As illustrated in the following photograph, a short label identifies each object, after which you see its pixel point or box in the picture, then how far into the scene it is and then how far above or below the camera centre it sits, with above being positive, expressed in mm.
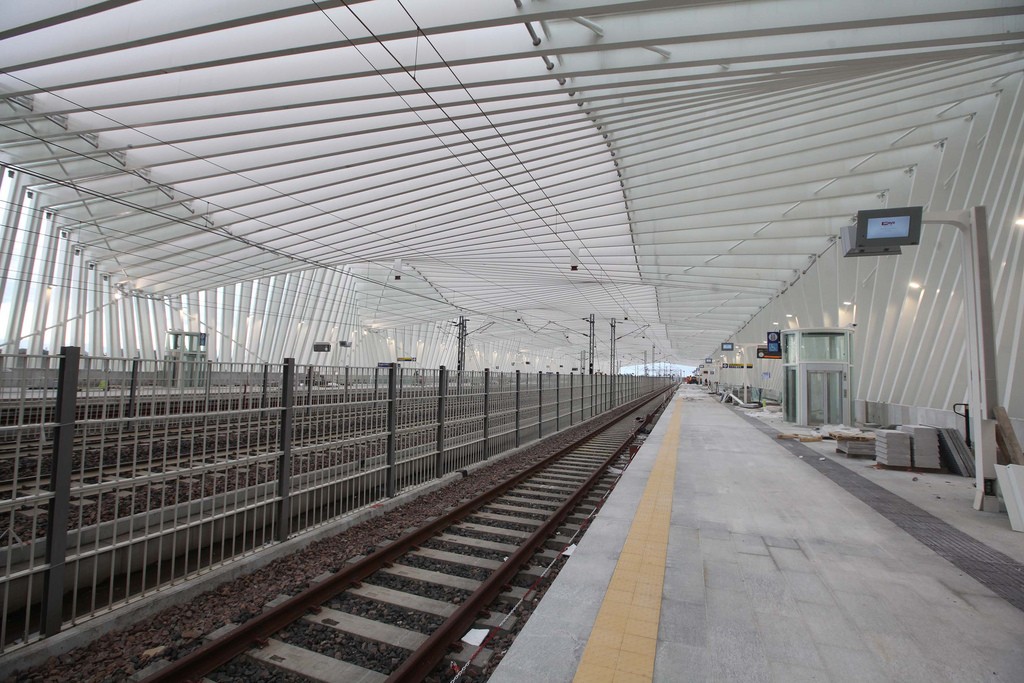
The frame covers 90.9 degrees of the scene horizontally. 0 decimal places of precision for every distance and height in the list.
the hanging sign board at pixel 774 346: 22872 +1469
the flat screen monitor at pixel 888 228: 6855 +2108
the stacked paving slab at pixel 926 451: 9414 -1294
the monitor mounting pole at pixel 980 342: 6621 +553
